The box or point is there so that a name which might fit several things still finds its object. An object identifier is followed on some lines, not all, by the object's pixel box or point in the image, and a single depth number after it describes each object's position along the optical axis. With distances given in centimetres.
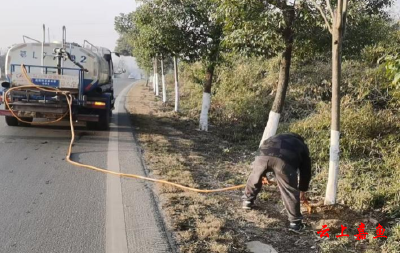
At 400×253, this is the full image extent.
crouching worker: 418
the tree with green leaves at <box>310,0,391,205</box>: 464
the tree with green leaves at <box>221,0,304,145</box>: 637
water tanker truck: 824
